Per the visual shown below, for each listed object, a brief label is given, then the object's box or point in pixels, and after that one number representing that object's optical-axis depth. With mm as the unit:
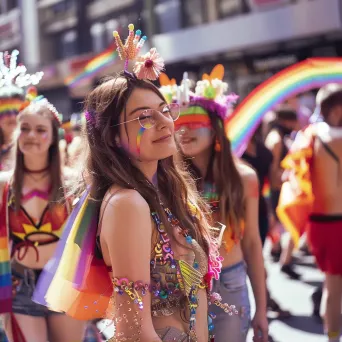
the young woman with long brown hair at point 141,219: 1878
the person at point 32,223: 3328
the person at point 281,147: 7004
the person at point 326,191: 4191
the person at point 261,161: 5543
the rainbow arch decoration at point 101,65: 10140
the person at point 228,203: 2977
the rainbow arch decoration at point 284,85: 4504
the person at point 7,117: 4512
